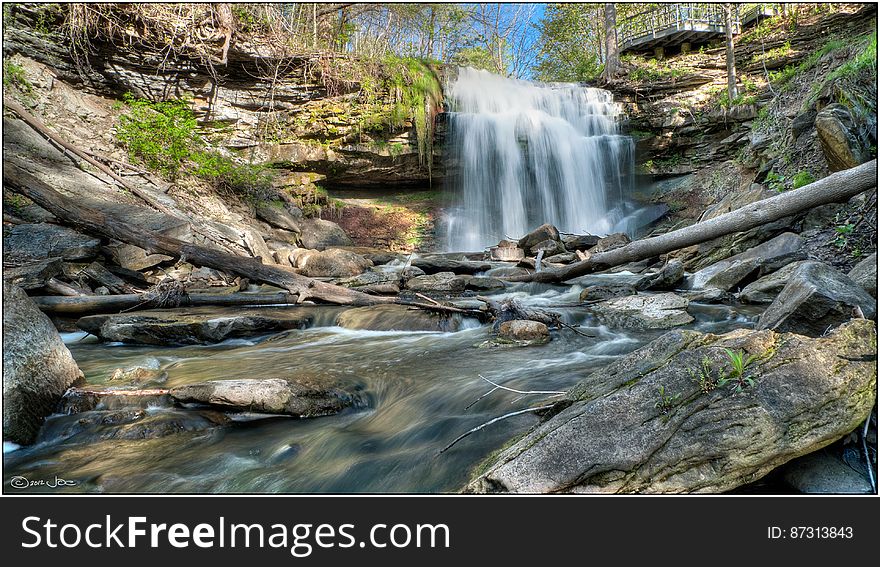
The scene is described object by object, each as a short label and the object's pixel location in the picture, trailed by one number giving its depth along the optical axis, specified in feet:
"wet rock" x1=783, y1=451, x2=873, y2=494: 5.07
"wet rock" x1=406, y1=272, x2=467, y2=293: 24.73
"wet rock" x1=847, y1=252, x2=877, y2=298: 11.29
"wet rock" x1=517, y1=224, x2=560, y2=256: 35.94
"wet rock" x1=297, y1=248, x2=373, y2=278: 31.81
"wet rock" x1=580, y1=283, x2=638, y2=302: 19.84
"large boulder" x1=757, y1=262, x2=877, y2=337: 9.18
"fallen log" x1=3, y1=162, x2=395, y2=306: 18.58
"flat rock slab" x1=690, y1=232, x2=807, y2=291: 18.08
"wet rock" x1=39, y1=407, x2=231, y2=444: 8.75
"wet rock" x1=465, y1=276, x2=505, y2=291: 25.18
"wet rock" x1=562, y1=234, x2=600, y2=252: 36.81
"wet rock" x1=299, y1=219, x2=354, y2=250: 40.48
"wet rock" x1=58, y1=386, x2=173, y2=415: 9.50
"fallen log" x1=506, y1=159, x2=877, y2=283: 14.39
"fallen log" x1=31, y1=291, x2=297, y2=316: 17.06
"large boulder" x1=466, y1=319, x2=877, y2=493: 5.04
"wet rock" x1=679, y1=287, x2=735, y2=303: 17.63
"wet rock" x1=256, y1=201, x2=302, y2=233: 40.09
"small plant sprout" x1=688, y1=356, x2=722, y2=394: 5.64
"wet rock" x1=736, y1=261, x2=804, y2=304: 16.60
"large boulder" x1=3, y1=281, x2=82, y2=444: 8.38
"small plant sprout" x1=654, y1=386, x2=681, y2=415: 5.56
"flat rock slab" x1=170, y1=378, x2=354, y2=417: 9.44
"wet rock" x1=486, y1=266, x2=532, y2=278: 28.48
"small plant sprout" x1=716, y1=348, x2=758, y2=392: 5.57
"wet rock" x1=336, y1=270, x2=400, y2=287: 27.08
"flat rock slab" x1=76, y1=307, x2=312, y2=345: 15.61
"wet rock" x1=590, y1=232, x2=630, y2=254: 34.60
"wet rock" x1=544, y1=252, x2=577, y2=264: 31.48
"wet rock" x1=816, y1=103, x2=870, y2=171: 16.81
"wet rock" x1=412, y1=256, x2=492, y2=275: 30.50
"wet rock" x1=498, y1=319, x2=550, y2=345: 14.56
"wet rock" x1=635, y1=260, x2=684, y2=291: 20.95
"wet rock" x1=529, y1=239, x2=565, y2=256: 34.17
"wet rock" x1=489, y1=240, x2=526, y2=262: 36.73
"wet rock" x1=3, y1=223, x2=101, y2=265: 21.27
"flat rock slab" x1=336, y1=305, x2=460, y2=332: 17.12
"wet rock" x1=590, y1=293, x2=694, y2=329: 15.60
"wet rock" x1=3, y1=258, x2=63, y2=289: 16.47
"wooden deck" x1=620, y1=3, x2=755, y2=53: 52.13
